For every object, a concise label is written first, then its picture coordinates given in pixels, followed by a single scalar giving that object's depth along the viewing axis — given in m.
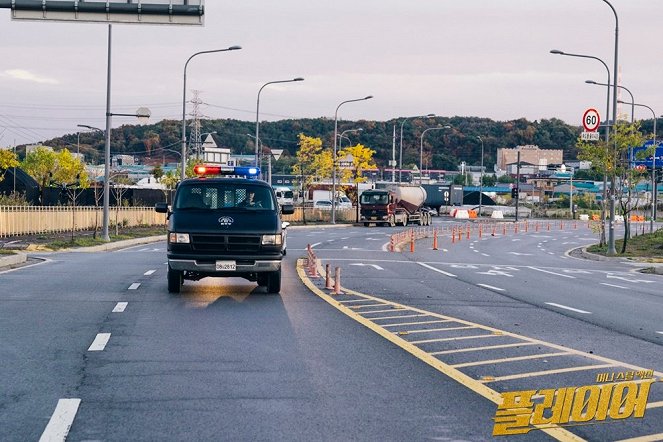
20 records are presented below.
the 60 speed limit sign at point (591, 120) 59.81
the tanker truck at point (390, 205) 79.50
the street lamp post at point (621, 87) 51.94
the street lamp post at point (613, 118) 43.78
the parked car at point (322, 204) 103.38
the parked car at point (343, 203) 103.76
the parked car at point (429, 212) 88.44
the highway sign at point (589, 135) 48.28
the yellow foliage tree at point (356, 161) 100.88
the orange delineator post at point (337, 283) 19.95
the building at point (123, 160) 172.86
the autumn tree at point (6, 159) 51.97
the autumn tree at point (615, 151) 47.59
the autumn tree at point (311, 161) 101.25
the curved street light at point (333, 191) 81.59
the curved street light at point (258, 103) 62.62
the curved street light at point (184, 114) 54.81
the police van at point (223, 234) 18.50
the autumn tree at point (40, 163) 92.62
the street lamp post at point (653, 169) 55.22
